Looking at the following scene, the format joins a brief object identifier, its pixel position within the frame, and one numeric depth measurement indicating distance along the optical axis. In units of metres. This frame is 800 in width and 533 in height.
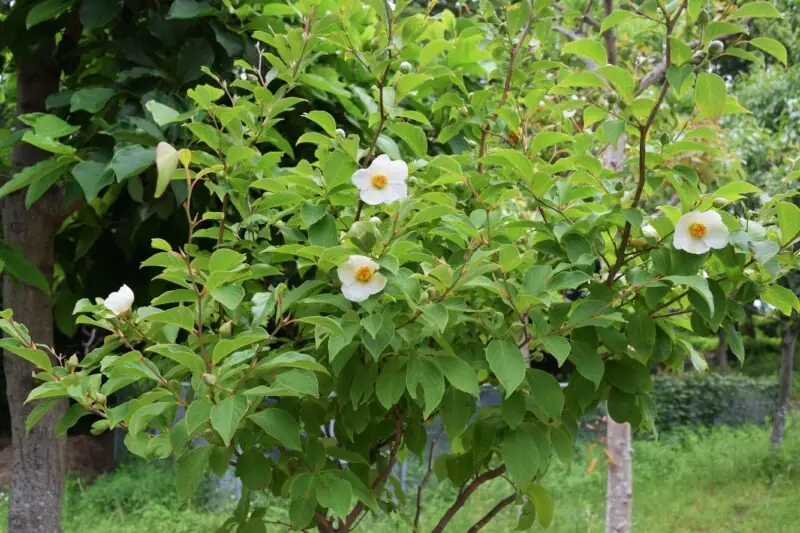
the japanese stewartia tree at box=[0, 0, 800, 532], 1.00
